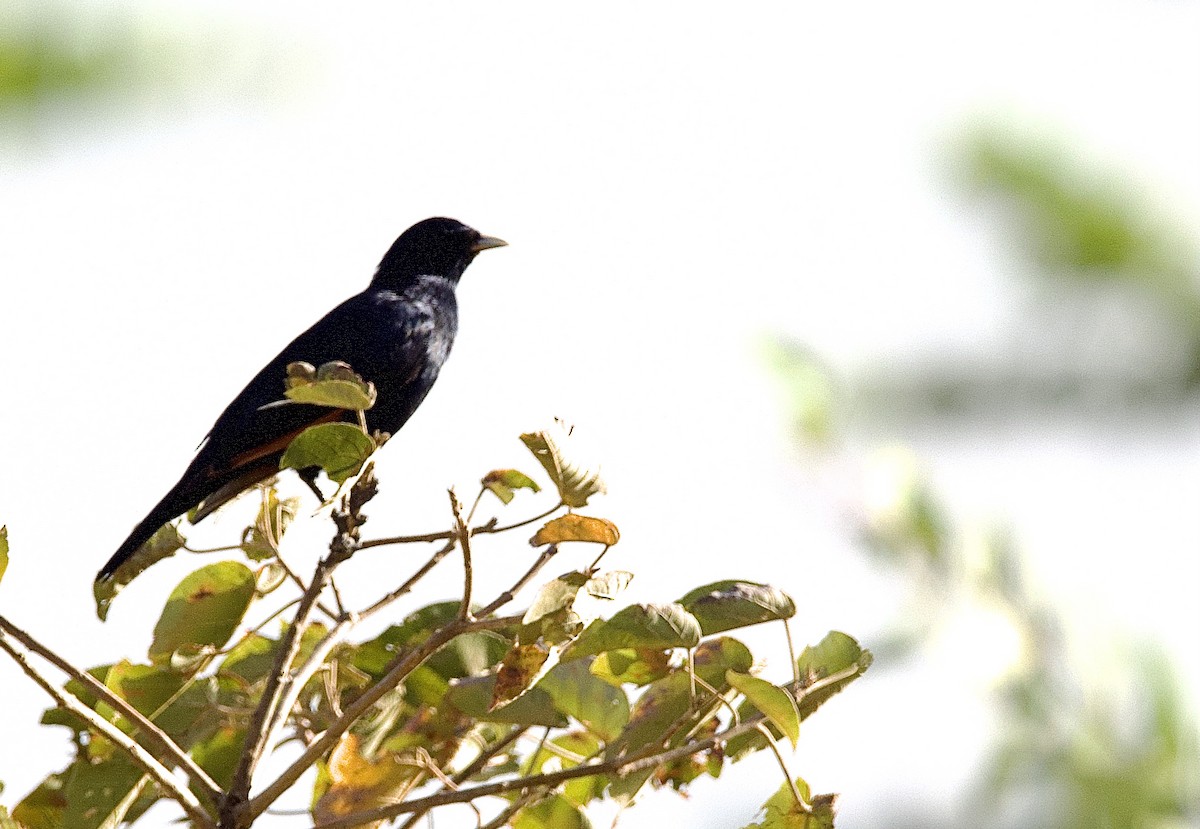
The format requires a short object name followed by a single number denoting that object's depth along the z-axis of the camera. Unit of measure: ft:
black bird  27.04
